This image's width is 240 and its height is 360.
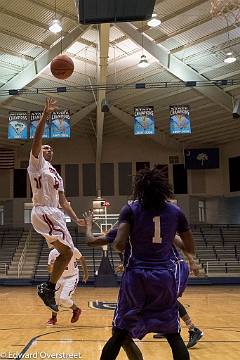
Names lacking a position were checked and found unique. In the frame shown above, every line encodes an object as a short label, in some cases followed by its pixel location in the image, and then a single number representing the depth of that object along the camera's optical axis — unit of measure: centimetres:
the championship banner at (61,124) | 1706
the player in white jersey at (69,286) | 594
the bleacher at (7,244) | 2198
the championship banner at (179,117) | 1716
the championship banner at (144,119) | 1736
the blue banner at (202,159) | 2761
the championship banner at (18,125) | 1700
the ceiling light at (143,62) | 1645
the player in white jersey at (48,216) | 466
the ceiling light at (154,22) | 1459
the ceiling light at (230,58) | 1653
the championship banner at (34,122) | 1700
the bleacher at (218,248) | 2105
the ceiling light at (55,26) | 1419
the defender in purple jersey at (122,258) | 338
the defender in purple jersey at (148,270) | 319
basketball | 755
